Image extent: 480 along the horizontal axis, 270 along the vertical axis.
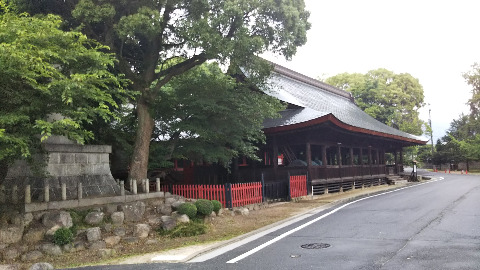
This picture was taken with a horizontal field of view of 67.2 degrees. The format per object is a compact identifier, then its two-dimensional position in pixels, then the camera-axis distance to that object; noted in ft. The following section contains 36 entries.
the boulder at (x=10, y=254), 24.79
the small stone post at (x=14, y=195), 28.76
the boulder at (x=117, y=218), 31.07
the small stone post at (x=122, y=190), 34.25
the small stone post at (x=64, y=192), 29.54
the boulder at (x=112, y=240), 28.27
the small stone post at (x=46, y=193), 28.62
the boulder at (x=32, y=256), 25.12
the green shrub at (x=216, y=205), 37.29
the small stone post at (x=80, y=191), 30.77
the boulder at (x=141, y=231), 30.27
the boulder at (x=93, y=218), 29.73
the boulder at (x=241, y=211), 40.55
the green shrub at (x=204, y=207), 34.96
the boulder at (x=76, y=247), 26.63
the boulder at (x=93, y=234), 27.91
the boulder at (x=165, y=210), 34.91
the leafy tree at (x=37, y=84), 22.56
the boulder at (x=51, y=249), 25.99
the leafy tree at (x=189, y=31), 35.70
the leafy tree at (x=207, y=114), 44.70
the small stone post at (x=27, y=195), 27.45
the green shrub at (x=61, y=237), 26.50
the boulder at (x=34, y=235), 26.45
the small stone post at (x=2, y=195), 28.66
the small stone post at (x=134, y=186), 35.25
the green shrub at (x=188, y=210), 33.76
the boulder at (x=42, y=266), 22.67
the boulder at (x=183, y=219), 33.06
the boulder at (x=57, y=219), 27.66
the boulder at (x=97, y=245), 27.25
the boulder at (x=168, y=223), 31.64
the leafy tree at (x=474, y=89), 171.42
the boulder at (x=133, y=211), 32.45
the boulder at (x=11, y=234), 25.64
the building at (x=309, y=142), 59.16
